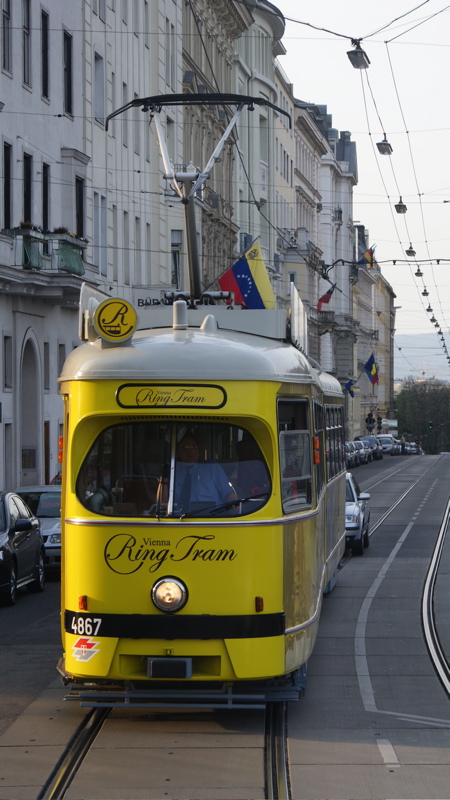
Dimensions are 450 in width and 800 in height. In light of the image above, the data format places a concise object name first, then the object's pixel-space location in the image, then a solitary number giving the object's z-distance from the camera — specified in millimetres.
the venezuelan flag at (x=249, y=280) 21656
